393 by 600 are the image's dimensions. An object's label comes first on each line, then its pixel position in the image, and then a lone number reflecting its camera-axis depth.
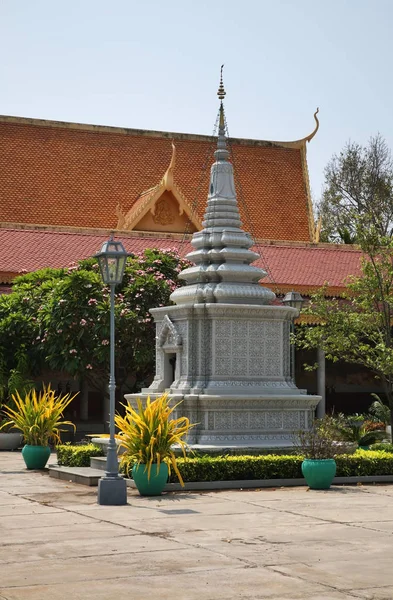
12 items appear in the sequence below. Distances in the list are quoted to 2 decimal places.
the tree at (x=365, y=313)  20.12
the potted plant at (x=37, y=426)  17.97
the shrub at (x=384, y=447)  18.81
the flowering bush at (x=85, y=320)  23.70
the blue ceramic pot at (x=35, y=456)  18.25
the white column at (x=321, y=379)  28.30
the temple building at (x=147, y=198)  30.41
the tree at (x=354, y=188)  48.19
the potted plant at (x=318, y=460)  14.98
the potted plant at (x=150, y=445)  14.02
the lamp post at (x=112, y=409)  13.28
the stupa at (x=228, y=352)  17.02
